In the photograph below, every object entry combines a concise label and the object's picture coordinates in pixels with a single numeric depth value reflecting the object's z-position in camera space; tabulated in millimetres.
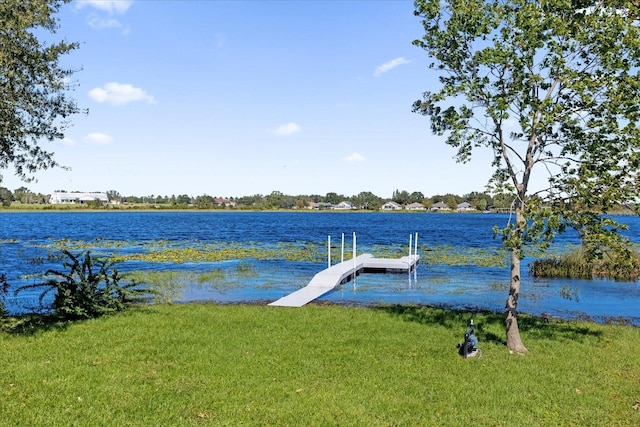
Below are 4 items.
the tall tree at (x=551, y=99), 10219
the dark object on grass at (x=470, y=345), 11086
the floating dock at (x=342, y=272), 19839
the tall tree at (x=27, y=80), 11008
